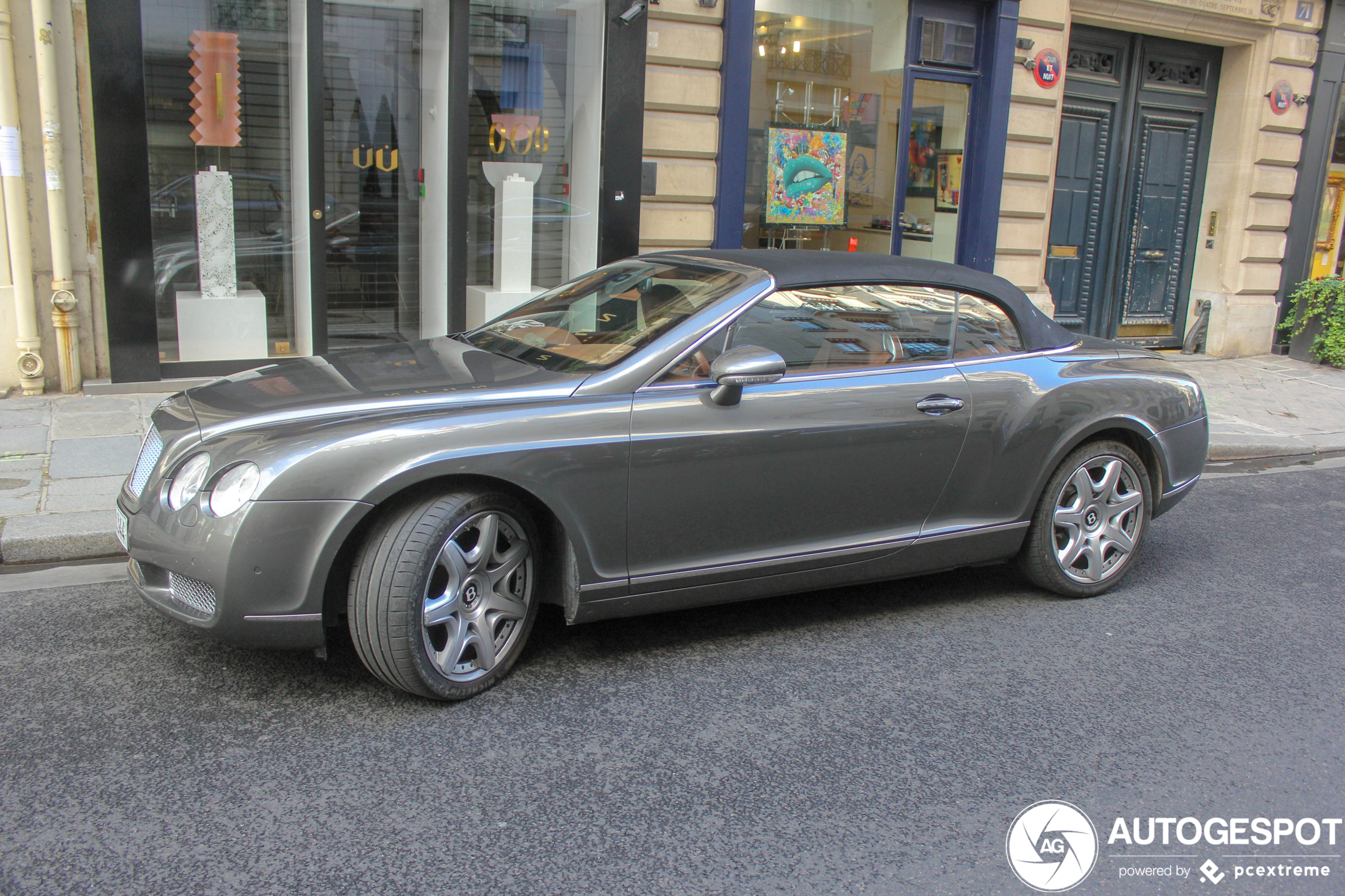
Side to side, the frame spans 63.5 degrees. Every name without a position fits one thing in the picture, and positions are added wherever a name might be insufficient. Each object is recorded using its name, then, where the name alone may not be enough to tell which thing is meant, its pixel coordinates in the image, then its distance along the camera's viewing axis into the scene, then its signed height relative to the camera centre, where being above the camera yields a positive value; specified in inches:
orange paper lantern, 317.7 +23.9
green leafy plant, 485.1 -40.8
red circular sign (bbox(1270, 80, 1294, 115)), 497.4 +54.0
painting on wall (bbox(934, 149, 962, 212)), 446.0 +8.7
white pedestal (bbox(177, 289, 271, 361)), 324.5 -45.5
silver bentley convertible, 133.6 -36.8
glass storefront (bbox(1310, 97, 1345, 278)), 535.2 -1.5
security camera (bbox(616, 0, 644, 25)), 354.3 +56.3
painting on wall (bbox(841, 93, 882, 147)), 425.4 +32.1
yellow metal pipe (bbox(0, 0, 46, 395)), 283.6 -17.1
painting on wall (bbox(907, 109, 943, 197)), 438.3 +19.4
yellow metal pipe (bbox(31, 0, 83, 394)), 284.5 -10.9
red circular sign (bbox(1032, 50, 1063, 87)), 440.8 +55.1
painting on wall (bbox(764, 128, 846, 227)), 411.8 +7.4
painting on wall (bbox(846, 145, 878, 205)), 429.7 +9.8
